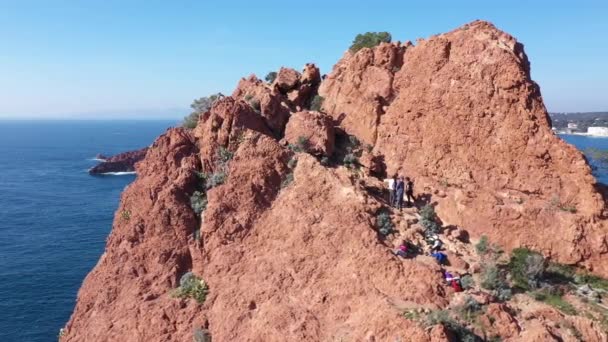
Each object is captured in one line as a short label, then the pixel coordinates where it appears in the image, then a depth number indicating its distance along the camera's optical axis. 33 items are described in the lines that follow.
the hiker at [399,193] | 18.77
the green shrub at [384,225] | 16.88
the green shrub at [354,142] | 22.70
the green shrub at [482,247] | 16.91
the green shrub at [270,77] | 32.24
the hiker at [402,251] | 15.82
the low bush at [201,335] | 15.42
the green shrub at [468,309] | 13.25
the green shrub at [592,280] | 15.85
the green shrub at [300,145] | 20.77
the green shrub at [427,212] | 18.27
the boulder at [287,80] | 27.22
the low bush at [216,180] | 19.19
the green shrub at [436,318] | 12.44
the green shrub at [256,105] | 23.58
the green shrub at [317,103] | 26.14
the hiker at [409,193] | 19.39
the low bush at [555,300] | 14.58
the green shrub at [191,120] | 26.00
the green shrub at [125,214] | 20.20
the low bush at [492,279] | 15.11
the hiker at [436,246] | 16.77
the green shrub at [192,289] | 16.59
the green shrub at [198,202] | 18.77
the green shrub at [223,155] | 20.03
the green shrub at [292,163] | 19.50
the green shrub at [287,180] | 18.92
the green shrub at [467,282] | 14.85
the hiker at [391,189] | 19.14
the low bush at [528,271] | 15.55
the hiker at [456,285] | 14.41
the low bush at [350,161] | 21.26
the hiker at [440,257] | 16.14
